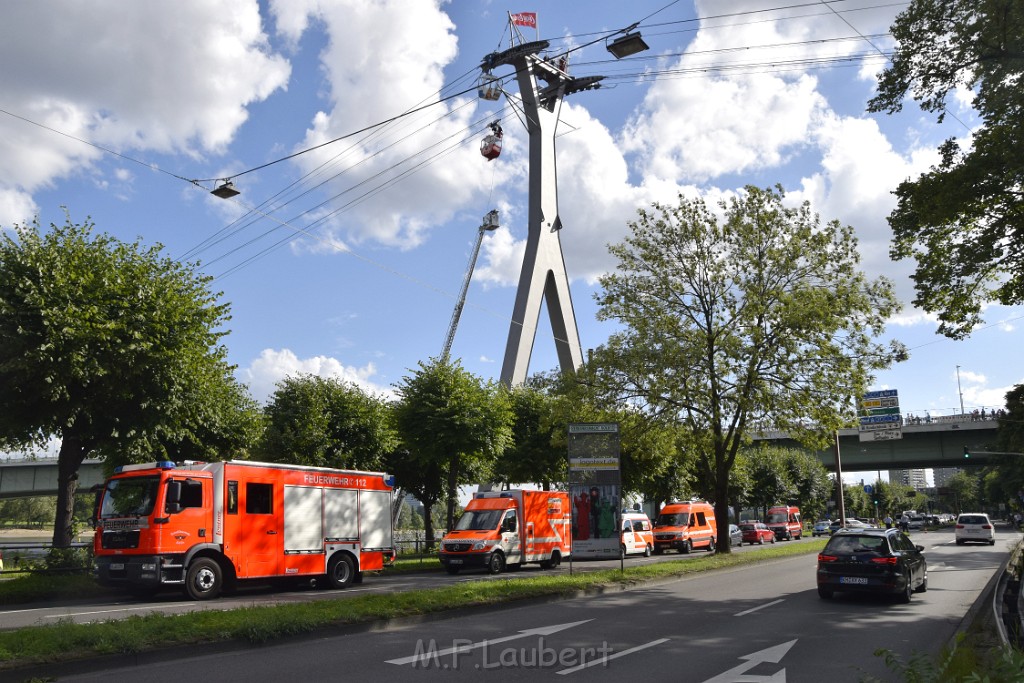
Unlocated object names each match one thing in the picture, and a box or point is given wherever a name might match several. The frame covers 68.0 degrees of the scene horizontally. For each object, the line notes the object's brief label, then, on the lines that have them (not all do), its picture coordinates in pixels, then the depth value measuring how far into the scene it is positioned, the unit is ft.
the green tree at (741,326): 80.74
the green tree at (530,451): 132.46
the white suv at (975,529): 132.67
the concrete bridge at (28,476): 201.87
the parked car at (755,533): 163.94
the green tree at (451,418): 105.70
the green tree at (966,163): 43.52
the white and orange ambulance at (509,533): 79.51
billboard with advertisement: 62.85
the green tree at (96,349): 61.57
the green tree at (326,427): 98.53
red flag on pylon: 130.52
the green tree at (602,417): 89.04
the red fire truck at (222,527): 52.65
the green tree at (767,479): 244.01
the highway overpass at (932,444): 210.79
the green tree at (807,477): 270.26
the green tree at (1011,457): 188.61
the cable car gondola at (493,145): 140.36
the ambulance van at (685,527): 123.24
